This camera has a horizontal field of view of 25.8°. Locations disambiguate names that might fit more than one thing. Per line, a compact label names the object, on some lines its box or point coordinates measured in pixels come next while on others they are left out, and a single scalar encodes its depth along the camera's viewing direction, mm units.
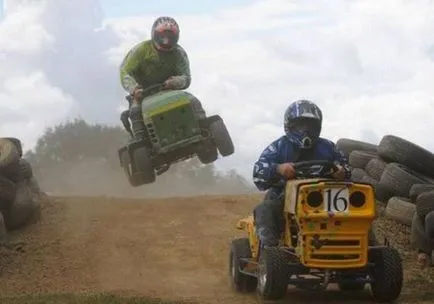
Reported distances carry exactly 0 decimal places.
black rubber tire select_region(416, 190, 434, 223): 11344
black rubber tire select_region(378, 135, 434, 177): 13734
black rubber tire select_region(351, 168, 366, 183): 14425
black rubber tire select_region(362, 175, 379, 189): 14002
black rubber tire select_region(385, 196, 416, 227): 12980
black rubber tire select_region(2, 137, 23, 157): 15052
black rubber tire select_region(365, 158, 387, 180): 14156
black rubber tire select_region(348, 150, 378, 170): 14844
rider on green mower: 15102
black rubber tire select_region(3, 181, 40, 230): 13797
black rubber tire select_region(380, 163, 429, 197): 13336
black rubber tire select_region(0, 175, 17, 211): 13367
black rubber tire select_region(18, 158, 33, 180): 14573
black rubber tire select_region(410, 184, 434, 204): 12320
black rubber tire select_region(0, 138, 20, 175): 13883
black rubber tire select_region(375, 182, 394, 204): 13695
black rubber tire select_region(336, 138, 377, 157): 15652
